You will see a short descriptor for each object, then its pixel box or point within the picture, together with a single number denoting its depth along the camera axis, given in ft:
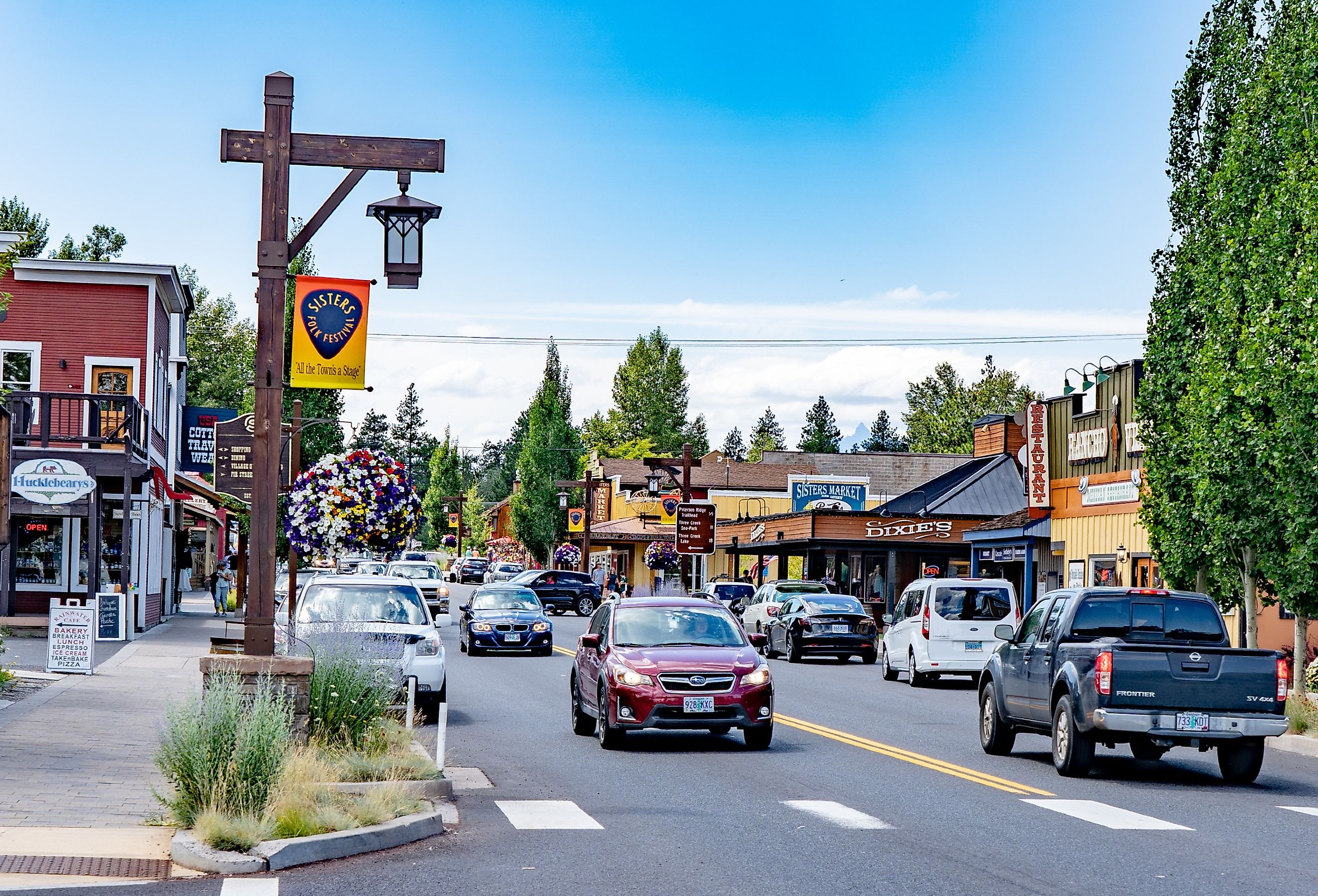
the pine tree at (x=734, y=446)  556.51
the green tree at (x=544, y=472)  333.21
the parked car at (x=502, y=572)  253.24
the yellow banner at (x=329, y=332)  68.23
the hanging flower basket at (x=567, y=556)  301.63
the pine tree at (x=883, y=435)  564.71
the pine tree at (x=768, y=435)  524.11
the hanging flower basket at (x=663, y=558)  229.25
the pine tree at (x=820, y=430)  504.02
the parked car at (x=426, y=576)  167.09
